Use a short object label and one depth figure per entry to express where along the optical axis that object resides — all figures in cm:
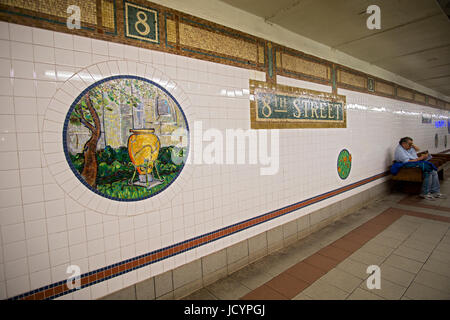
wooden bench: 542
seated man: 537
